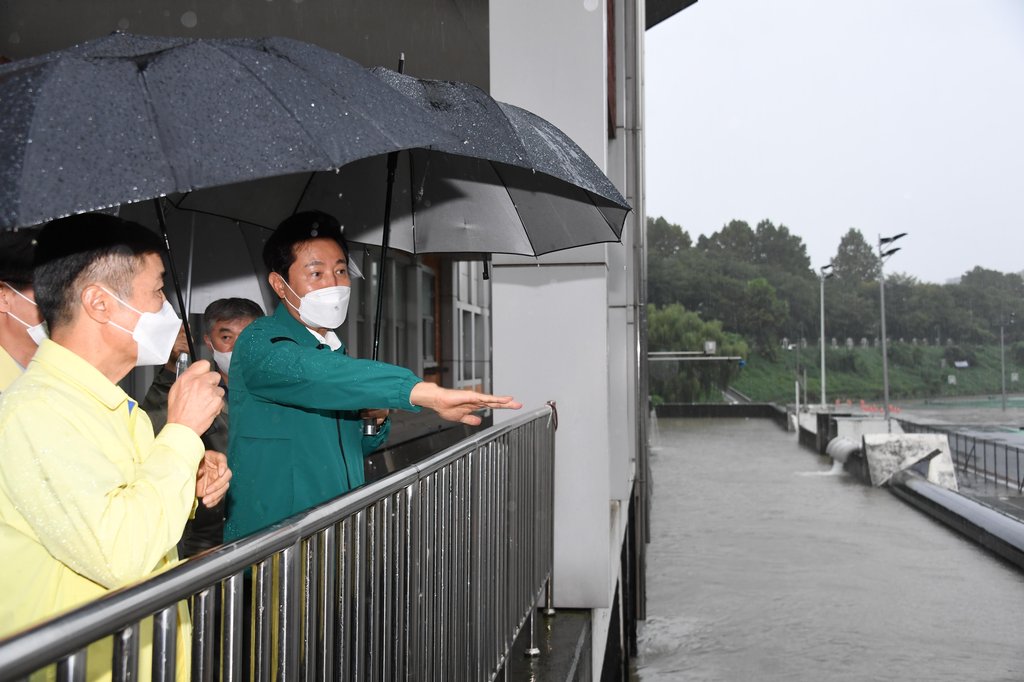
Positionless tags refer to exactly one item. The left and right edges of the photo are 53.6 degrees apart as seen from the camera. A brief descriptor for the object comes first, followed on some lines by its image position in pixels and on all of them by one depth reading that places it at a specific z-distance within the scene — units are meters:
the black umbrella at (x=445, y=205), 3.94
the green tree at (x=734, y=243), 138.00
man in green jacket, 2.40
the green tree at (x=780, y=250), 138.50
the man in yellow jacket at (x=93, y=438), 1.47
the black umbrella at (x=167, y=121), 1.59
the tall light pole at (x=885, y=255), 50.11
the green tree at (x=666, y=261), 127.19
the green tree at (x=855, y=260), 143.88
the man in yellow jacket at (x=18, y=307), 2.23
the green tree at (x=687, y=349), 91.06
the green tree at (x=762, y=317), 123.75
